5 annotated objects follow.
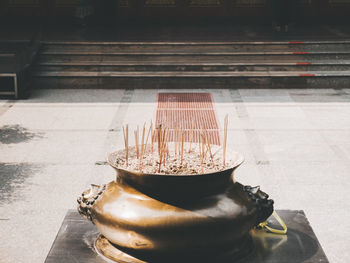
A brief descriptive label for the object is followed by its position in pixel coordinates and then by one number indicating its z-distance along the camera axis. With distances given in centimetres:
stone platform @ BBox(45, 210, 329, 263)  320
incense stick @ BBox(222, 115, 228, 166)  330
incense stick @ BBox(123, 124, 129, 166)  336
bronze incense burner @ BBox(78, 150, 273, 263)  293
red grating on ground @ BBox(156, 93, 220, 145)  828
